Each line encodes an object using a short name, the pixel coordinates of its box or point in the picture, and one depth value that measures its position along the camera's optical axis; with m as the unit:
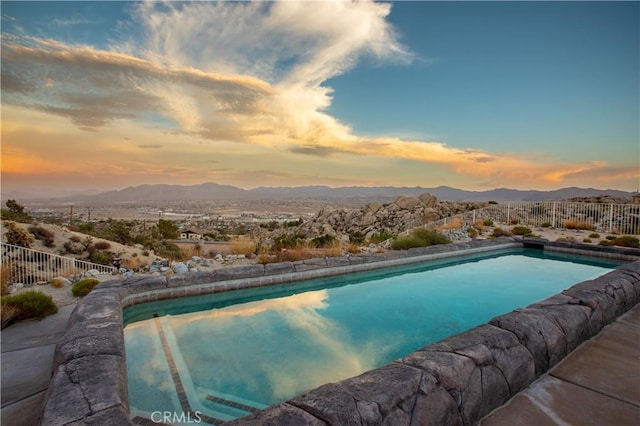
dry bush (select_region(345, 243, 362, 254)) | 10.04
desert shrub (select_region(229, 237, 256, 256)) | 10.11
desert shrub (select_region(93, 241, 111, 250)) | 13.48
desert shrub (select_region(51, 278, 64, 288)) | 5.91
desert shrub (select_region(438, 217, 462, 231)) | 15.72
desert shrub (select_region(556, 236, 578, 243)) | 11.06
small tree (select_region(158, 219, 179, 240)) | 24.41
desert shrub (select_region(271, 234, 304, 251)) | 10.54
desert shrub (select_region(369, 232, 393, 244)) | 13.37
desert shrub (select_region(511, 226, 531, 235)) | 13.45
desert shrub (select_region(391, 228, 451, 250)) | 10.07
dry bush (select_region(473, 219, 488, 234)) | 15.35
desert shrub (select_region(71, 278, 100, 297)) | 5.20
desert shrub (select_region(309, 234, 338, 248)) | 11.09
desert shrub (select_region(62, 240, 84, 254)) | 12.77
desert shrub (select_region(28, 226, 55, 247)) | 12.79
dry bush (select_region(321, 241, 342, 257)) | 9.02
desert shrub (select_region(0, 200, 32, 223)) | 14.02
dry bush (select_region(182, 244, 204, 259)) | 10.54
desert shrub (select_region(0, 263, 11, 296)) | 5.29
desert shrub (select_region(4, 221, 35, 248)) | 10.55
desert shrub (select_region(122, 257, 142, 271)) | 8.51
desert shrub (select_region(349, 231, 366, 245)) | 13.85
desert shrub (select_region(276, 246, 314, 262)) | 8.49
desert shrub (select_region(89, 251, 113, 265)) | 11.64
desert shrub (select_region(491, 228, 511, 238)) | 13.54
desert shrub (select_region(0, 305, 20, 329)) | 3.46
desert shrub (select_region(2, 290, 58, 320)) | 3.74
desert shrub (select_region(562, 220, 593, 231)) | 14.87
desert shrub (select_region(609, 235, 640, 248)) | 10.43
